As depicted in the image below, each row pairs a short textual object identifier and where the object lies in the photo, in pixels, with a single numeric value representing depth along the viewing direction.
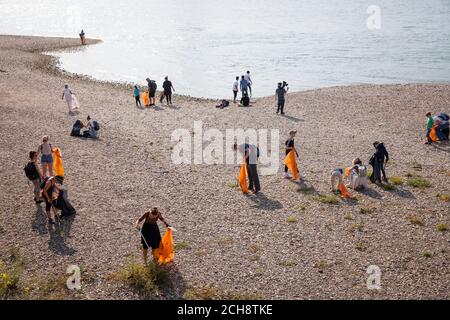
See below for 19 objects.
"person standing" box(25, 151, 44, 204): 12.94
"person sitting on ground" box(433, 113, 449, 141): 21.30
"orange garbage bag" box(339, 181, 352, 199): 15.09
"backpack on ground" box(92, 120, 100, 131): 21.66
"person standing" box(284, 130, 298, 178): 16.10
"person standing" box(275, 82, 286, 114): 26.41
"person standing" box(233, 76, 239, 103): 30.94
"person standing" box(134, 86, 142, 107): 29.37
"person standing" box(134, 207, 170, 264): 10.66
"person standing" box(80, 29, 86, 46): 65.19
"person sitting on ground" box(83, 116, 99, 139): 21.53
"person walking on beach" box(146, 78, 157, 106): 29.54
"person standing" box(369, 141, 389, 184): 15.88
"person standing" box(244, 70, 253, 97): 29.85
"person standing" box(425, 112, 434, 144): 20.77
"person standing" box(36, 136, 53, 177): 14.71
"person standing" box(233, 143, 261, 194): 15.16
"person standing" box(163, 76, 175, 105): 30.09
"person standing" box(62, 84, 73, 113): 26.28
